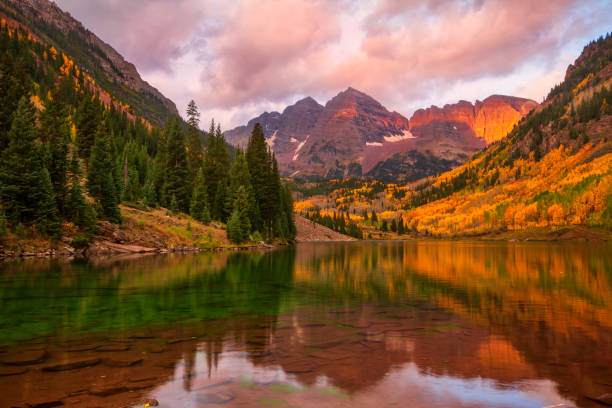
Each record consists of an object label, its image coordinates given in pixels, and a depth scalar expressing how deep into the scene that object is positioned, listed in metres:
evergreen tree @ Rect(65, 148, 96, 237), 53.22
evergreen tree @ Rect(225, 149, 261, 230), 87.38
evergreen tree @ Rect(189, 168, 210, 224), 81.44
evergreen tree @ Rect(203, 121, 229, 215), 93.00
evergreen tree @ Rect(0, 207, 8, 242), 43.25
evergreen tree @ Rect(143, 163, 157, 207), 78.12
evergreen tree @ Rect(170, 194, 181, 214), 81.75
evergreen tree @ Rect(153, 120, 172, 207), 84.50
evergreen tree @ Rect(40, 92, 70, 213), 53.12
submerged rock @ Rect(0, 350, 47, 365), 9.68
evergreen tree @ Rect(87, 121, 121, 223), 58.84
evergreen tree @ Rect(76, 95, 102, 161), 82.88
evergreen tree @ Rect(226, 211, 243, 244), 78.52
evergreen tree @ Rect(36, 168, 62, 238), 47.97
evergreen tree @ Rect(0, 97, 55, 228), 46.28
